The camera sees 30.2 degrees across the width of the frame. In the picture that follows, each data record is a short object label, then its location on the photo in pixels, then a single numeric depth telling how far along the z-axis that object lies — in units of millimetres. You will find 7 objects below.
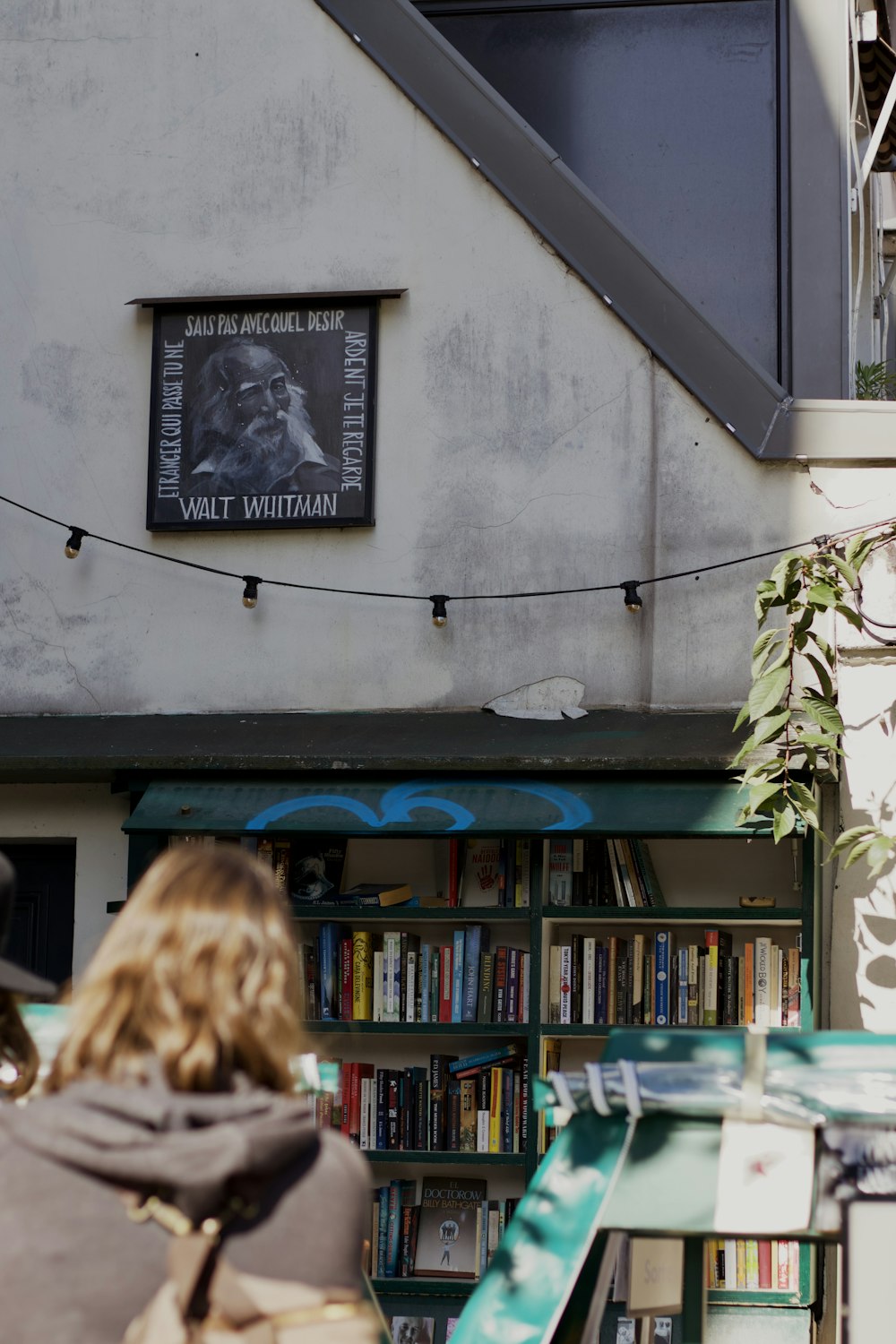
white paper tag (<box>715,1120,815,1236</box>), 3105
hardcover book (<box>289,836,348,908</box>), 6977
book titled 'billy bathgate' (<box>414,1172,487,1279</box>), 6688
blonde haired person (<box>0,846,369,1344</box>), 2203
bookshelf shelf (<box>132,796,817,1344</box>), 6543
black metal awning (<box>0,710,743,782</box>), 6598
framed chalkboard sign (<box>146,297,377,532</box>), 7441
